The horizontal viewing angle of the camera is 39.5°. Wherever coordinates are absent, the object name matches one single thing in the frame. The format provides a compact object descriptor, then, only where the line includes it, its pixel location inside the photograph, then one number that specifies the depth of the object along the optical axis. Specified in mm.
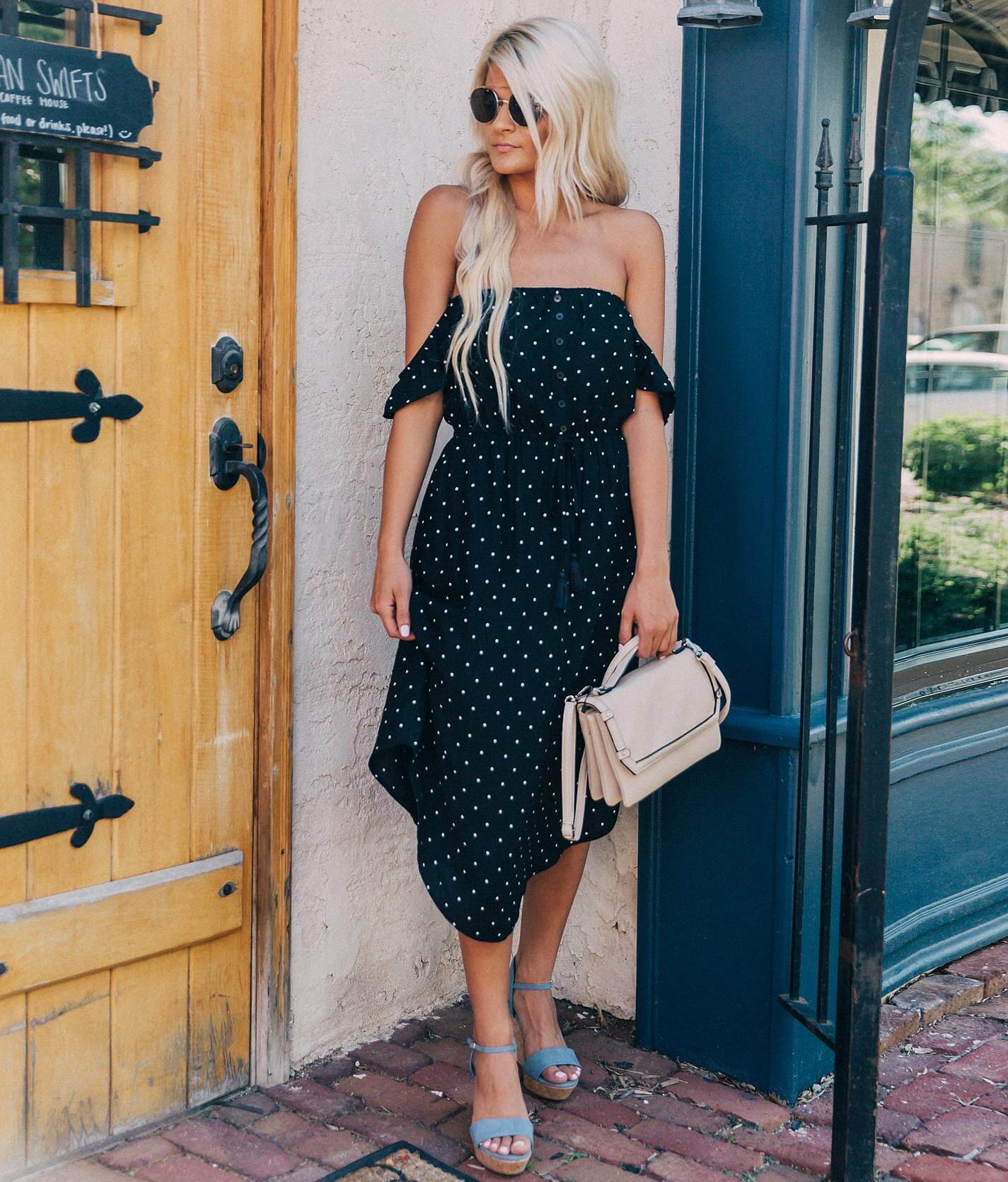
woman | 2561
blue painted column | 2748
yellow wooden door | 2359
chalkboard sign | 2189
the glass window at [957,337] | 3361
